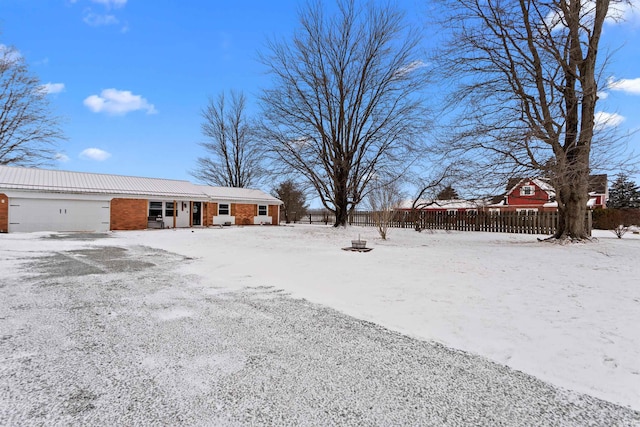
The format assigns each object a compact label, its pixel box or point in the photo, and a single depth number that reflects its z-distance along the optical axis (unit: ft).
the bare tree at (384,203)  47.98
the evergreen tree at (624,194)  130.00
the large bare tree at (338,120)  65.26
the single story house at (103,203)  57.26
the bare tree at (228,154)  124.67
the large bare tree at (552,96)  36.32
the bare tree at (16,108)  79.17
